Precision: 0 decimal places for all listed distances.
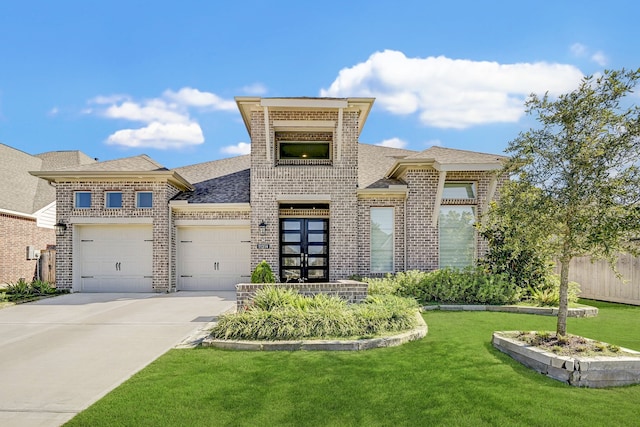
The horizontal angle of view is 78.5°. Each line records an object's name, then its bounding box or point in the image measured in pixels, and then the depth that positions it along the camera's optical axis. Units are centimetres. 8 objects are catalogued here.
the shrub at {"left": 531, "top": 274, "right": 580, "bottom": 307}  1023
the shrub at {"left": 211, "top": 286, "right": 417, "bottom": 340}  682
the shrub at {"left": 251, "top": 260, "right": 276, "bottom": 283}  994
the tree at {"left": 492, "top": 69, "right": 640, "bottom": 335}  561
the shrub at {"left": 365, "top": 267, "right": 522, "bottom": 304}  1045
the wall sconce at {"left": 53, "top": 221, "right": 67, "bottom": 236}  1368
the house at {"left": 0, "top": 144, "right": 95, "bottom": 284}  1716
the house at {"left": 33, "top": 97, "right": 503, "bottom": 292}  1338
